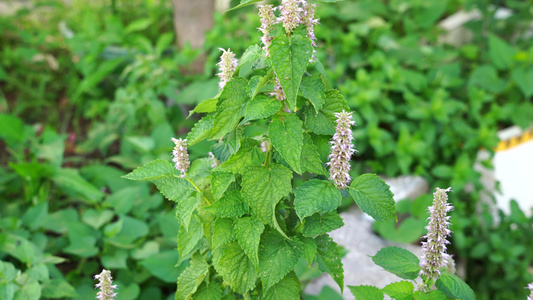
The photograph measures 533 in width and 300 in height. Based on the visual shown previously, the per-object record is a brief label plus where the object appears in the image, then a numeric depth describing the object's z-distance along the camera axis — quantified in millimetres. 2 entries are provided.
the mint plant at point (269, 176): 696
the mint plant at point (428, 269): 712
